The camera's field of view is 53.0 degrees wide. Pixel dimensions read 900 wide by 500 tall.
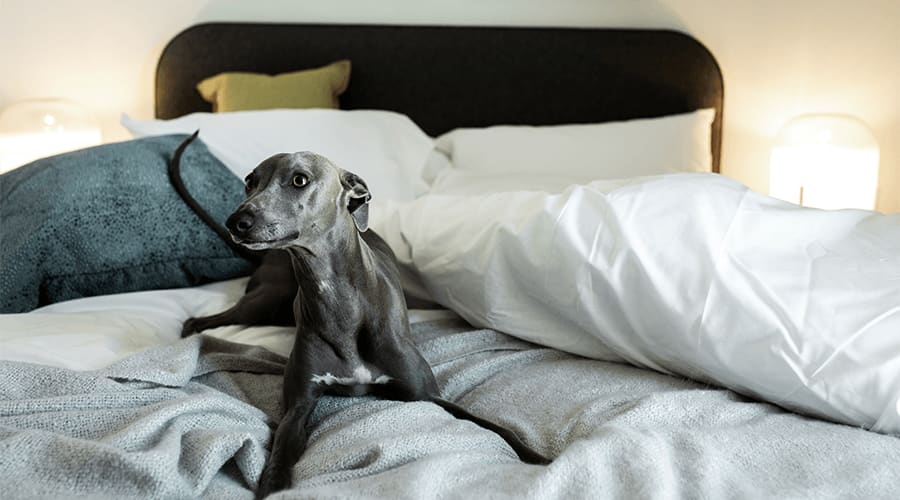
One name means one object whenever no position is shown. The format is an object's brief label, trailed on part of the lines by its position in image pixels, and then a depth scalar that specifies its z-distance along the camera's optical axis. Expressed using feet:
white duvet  4.20
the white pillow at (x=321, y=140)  7.87
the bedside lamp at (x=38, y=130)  9.21
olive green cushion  9.12
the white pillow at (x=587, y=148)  8.76
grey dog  4.11
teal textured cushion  6.16
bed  3.54
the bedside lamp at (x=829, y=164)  8.97
